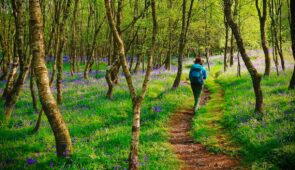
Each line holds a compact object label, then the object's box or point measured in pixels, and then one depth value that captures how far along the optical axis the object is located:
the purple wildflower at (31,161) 9.31
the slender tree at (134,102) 8.85
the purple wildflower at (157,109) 16.98
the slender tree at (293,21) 11.21
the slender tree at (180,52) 23.50
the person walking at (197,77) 17.33
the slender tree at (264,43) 23.17
